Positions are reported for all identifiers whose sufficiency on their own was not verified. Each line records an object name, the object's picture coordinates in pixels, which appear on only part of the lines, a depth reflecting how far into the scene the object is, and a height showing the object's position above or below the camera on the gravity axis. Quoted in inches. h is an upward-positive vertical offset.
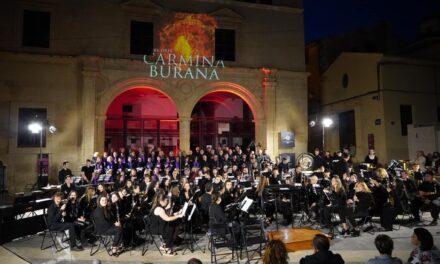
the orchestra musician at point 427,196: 410.6 -56.2
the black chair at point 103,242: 319.6 -92.5
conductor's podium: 315.0 -84.2
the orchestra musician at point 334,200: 374.0 -55.0
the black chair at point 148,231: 321.7 -75.2
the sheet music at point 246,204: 312.6 -49.1
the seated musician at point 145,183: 450.4 -42.1
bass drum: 704.4 -20.3
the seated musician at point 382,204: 379.9 -61.5
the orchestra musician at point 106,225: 313.3 -68.5
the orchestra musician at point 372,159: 618.0 -14.6
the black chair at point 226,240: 285.4 -77.7
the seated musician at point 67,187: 465.4 -47.7
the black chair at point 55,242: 332.6 -95.0
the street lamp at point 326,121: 738.8 +66.7
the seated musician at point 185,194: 399.5 -49.9
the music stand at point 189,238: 329.5 -93.1
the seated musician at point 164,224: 318.0 -68.7
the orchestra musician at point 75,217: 341.4 -67.6
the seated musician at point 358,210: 362.9 -64.1
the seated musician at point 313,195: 411.5 -54.7
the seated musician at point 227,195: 394.0 -51.0
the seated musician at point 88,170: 586.2 -31.0
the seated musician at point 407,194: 419.8 -53.6
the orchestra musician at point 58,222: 326.6 -67.4
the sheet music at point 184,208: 316.2 -52.9
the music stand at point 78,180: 546.4 -45.0
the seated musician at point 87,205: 363.3 -56.4
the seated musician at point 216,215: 321.6 -60.1
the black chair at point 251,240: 284.8 -75.9
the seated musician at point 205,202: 390.6 -57.9
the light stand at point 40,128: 613.6 +46.2
